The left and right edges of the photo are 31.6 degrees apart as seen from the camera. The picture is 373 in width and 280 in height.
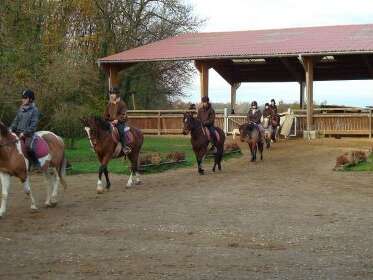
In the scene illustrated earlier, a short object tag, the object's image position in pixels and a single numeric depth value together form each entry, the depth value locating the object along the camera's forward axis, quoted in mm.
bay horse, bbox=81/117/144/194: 13805
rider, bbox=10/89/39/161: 11578
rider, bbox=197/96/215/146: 18562
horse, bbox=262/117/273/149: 26344
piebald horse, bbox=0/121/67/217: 10977
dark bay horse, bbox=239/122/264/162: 21031
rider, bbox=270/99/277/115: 27369
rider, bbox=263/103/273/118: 26961
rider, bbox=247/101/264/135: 21891
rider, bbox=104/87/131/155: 14834
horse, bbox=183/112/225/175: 17641
